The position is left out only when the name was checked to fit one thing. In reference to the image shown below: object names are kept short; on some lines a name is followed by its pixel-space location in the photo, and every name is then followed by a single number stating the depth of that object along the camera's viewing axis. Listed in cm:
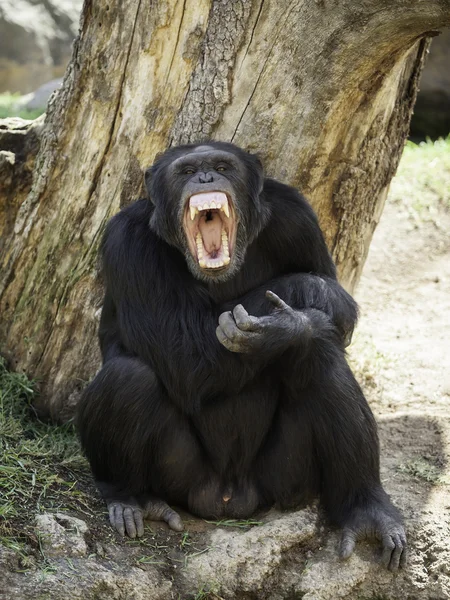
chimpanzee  879
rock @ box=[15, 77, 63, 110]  2461
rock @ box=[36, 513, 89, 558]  799
